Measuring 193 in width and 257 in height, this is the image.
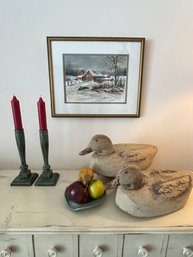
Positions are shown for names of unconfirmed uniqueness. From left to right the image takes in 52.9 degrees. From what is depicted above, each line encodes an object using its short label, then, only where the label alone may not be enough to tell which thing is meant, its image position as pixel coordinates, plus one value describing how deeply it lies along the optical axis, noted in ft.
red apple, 2.57
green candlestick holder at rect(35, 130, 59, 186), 3.07
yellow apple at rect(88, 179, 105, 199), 2.63
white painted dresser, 2.37
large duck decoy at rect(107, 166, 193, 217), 2.40
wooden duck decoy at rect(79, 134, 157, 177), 3.03
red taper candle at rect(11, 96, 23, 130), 2.86
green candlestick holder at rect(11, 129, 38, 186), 3.04
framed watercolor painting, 3.26
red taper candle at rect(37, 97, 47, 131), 2.89
